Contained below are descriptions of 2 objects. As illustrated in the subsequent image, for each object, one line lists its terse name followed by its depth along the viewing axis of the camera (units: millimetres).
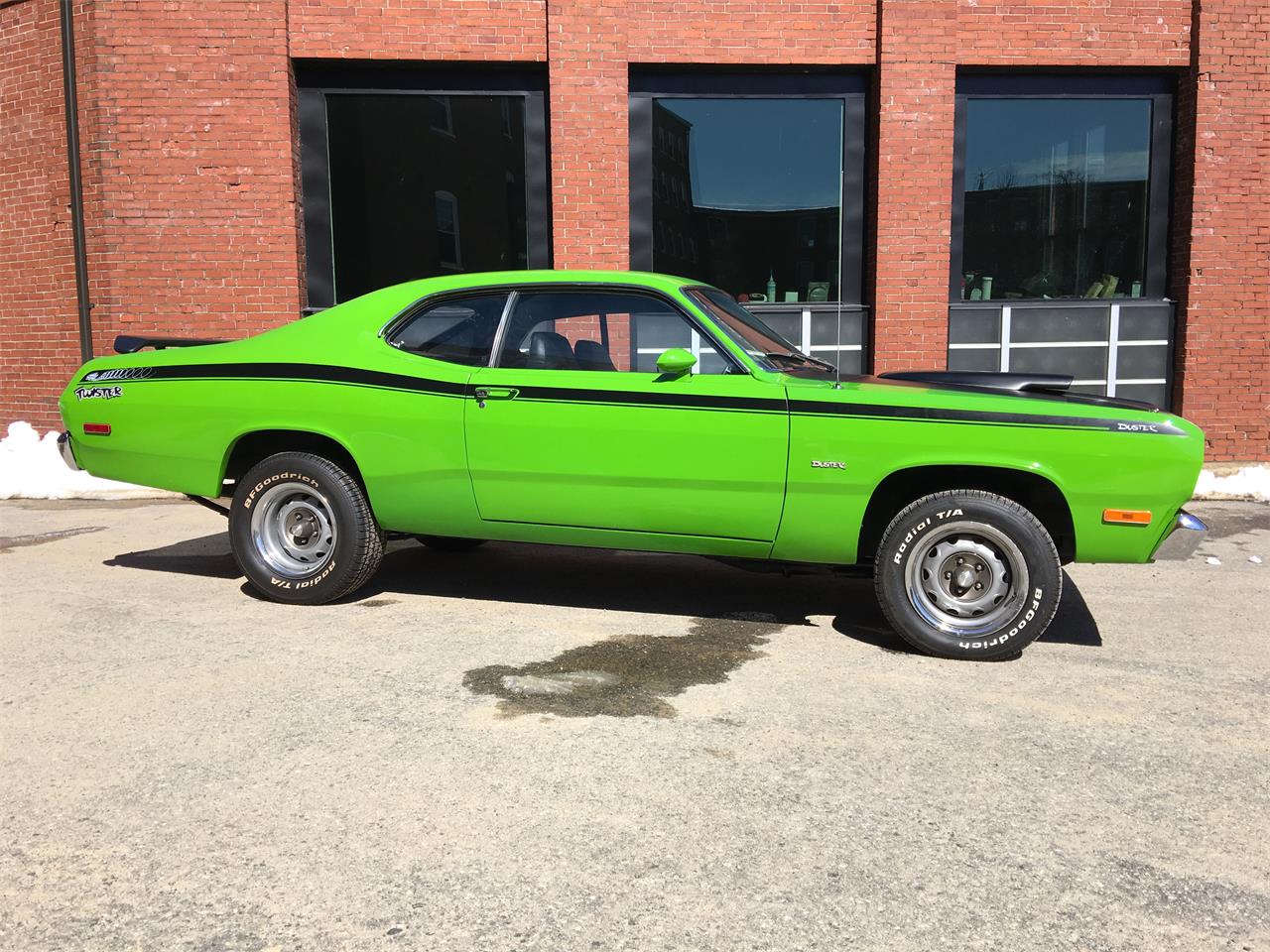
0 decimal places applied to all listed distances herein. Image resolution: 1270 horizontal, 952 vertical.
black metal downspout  10688
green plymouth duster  4742
